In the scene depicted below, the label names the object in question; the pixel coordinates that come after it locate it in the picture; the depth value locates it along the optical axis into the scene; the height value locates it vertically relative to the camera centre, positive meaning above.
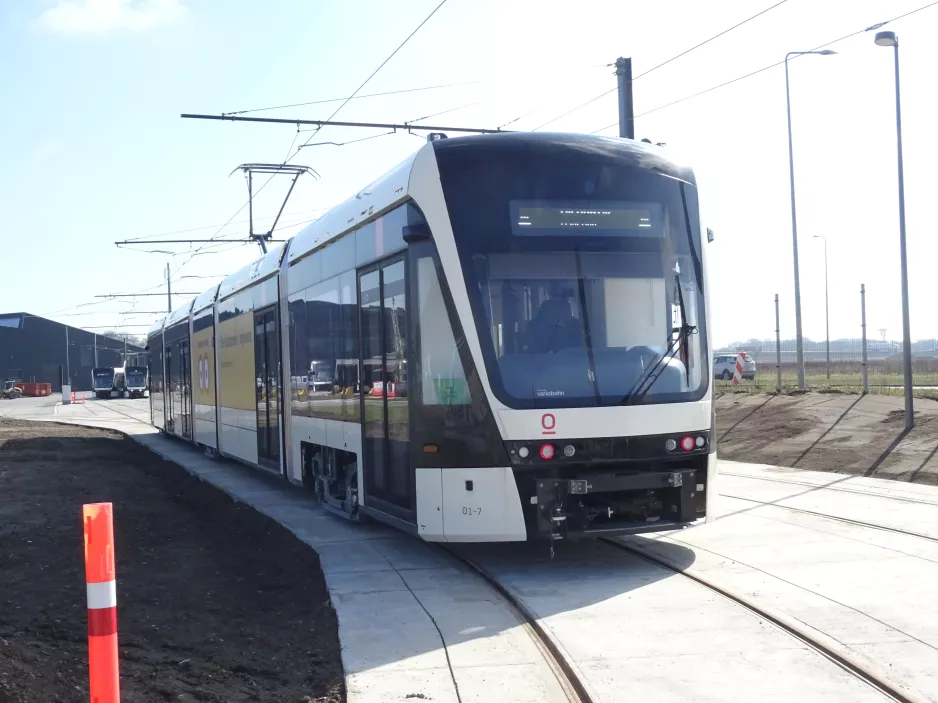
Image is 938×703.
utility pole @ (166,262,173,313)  62.40 +4.49
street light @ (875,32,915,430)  18.16 +1.14
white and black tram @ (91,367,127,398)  89.56 -0.66
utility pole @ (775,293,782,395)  27.20 +0.09
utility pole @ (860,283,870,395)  21.76 +0.85
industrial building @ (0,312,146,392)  116.00 +2.87
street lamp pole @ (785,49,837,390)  25.75 +1.57
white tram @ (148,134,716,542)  8.44 +0.15
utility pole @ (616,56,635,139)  16.55 +4.04
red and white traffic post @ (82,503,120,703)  4.41 -0.95
